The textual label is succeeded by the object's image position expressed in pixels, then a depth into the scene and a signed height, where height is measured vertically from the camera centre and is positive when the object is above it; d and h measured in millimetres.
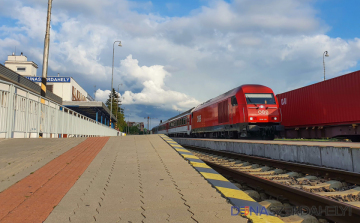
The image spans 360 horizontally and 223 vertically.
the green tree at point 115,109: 92762 +7983
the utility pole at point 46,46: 14773 +4710
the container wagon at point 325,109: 14000 +1274
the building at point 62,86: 49062 +8340
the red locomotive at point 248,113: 14812 +999
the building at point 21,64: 57750 +14641
